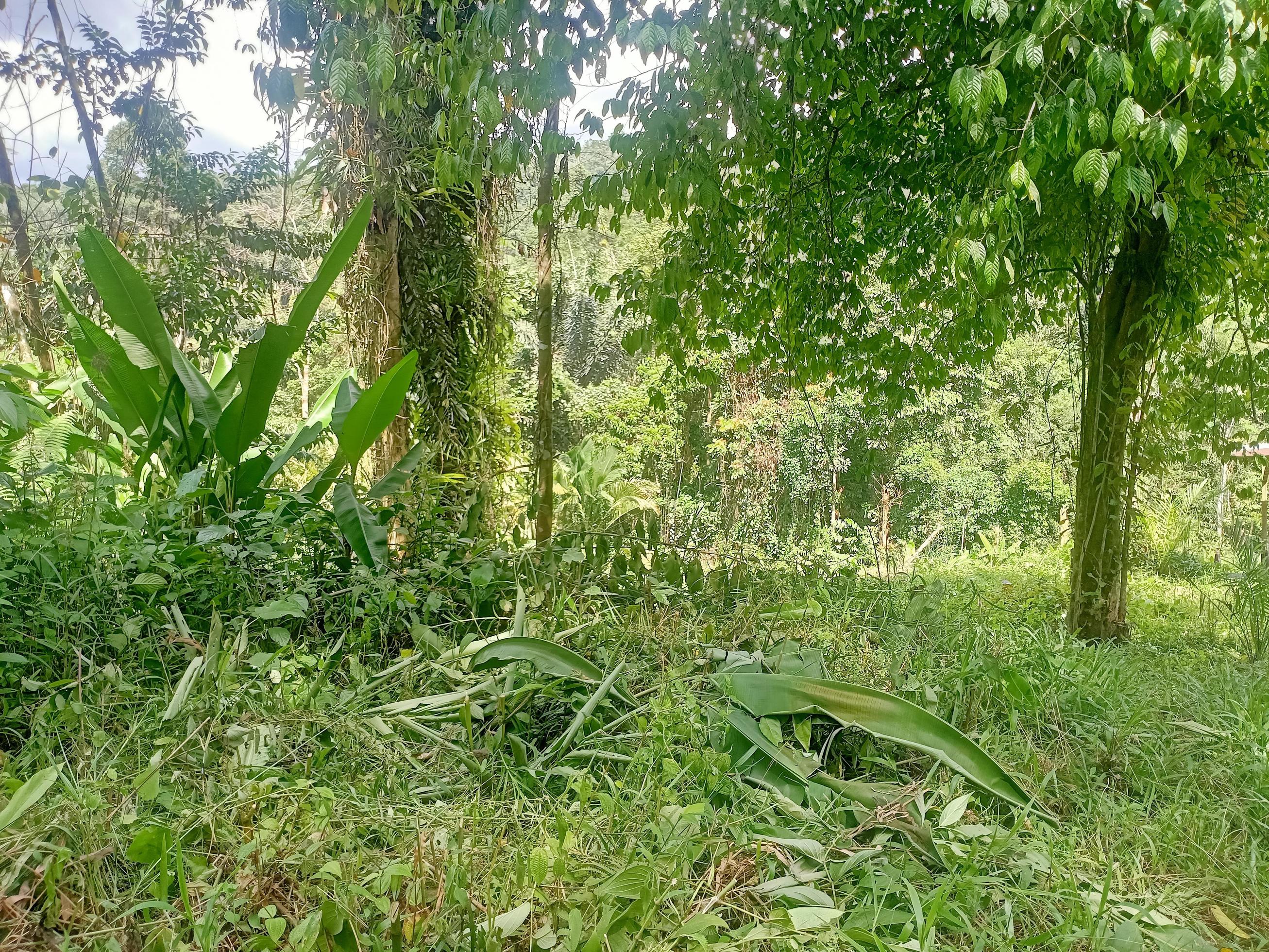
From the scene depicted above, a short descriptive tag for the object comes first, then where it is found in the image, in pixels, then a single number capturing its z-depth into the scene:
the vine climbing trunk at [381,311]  3.87
